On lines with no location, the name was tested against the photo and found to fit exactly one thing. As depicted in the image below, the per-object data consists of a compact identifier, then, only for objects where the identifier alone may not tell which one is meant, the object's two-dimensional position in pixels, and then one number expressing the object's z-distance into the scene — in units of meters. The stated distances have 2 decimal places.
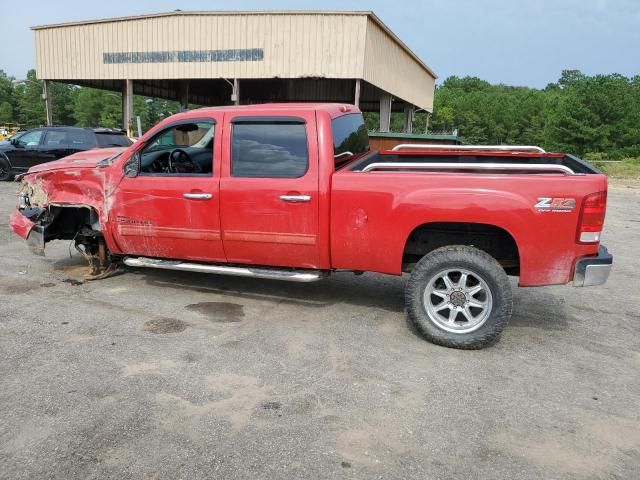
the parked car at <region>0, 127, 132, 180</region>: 13.45
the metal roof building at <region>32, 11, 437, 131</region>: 18.34
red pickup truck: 3.94
